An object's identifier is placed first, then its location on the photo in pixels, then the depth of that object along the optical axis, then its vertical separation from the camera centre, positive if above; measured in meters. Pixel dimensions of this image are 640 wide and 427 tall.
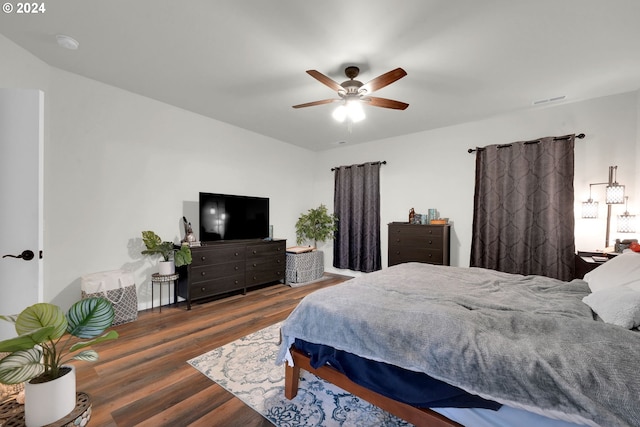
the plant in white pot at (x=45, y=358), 0.93 -0.56
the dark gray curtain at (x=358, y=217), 5.00 -0.09
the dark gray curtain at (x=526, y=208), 3.33 +0.08
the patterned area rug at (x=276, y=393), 1.60 -1.25
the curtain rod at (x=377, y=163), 4.96 +0.95
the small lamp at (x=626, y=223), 2.85 -0.08
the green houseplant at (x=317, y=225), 5.35 -0.26
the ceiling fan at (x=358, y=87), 2.21 +1.14
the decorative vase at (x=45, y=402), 0.99 -0.73
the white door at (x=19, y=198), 1.67 +0.07
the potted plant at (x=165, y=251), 3.22 -0.50
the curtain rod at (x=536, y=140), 3.28 +0.98
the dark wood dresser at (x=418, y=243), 3.93 -0.46
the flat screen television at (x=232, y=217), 3.74 -0.09
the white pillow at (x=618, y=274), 1.63 -0.39
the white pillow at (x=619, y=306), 1.27 -0.47
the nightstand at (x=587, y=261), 2.67 -0.48
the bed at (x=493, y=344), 1.00 -0.60
